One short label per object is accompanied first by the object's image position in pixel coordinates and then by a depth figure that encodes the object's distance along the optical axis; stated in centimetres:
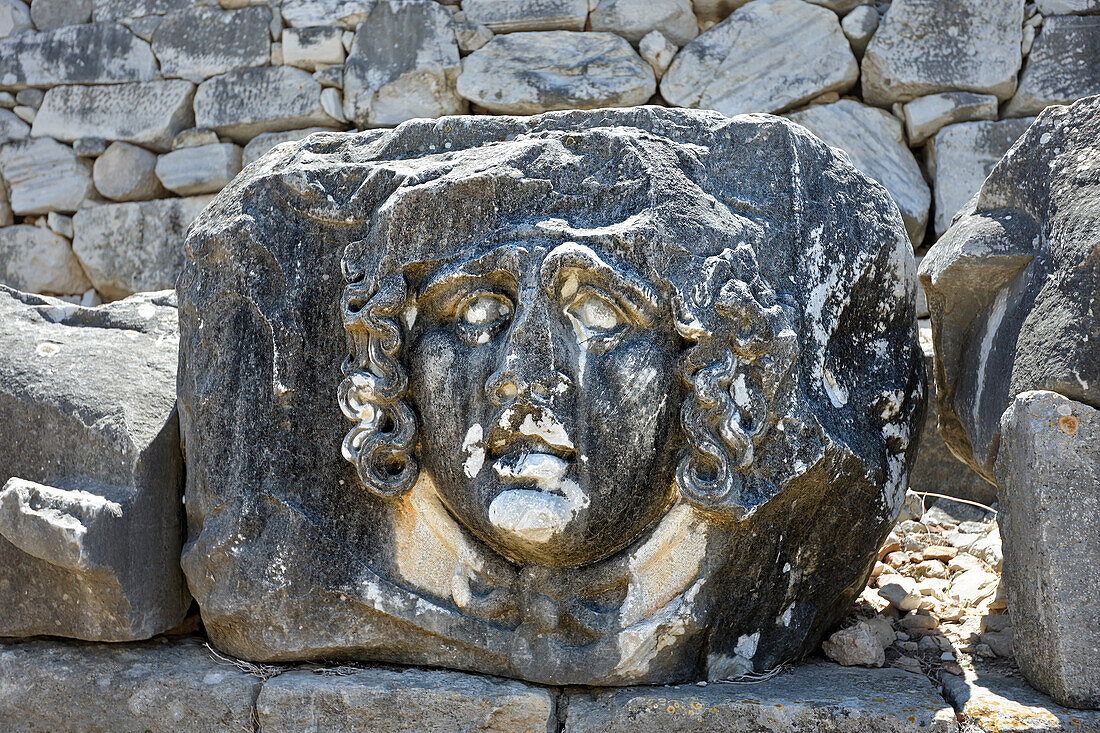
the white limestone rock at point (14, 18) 617
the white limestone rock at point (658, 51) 520
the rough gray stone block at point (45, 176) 611
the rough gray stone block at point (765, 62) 501
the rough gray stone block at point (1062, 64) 472
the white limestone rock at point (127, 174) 594
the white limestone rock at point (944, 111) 483
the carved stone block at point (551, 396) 187
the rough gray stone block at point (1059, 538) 180
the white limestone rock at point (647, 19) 525
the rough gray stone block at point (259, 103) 557
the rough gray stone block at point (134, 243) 585
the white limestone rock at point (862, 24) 500
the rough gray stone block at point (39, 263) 617
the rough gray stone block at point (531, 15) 527
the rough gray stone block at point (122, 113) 586
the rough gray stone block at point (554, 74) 515
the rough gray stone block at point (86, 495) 214
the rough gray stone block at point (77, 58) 591
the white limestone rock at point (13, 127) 617
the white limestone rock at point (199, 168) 573
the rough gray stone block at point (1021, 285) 188
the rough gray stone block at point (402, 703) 199
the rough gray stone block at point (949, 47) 481
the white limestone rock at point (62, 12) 607
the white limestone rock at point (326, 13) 552
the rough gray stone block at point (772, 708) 185
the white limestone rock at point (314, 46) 555
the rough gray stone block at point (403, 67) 536
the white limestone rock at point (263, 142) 564
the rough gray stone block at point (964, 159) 481
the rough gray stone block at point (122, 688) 214
